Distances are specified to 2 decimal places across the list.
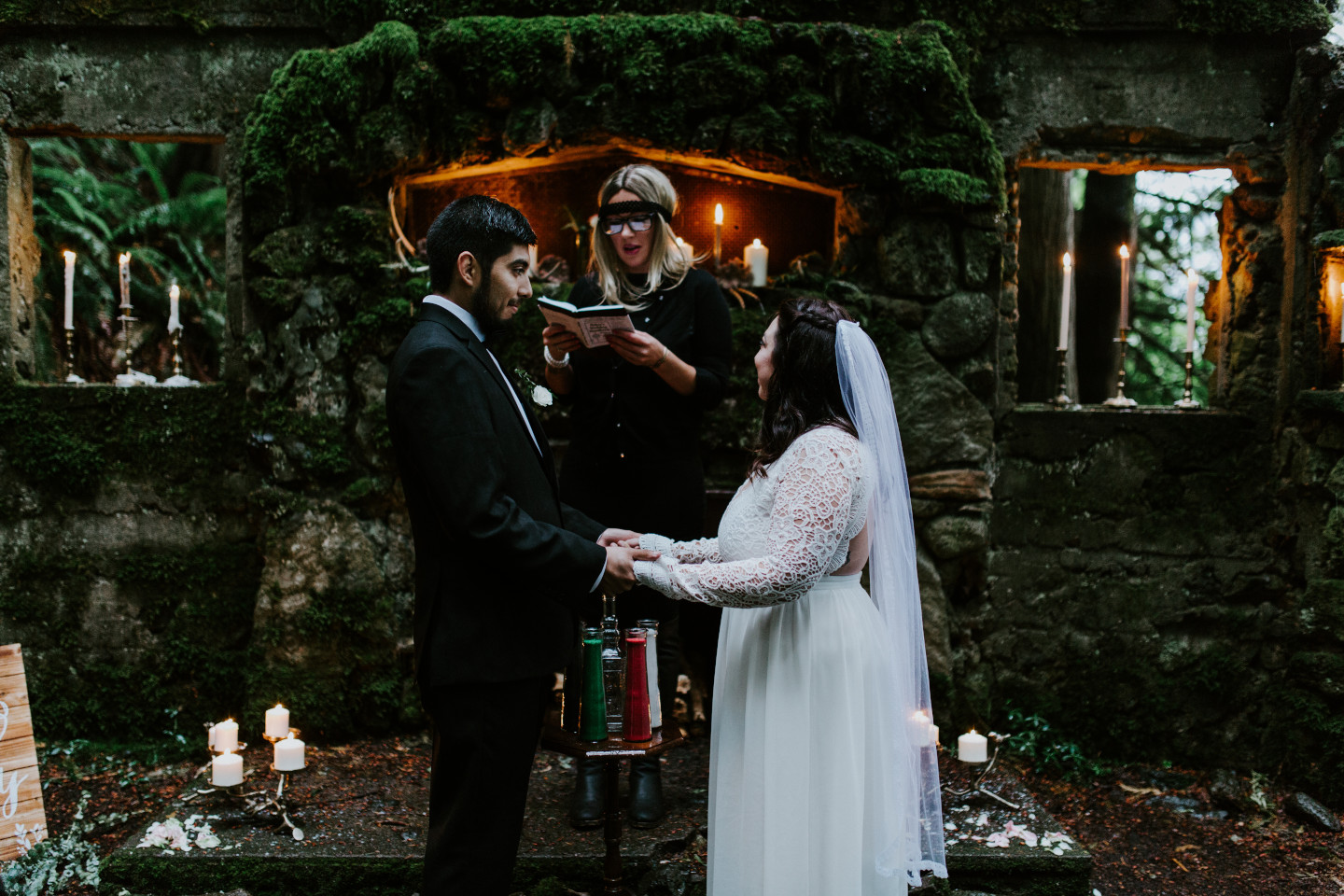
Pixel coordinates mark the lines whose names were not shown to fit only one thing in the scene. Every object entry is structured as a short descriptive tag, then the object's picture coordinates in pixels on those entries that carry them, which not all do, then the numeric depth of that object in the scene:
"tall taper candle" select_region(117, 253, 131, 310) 4.43
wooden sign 3.18
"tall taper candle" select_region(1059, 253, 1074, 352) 4.23
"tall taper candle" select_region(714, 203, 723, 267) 4.04
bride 2.16
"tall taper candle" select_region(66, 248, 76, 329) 4.32
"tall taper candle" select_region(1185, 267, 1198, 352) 4.25
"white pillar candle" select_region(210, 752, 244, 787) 3.24
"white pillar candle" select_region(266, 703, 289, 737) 3.35
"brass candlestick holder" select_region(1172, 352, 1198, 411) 4.44
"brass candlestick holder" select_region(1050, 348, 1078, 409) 4.32
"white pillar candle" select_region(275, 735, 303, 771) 3.27
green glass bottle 2.45
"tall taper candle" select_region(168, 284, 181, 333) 4.44
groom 2.10
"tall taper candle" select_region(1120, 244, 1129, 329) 4.26
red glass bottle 2.47
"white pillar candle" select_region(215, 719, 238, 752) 3.34
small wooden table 2.42
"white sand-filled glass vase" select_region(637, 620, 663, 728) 2.53
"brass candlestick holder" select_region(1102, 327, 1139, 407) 4.44
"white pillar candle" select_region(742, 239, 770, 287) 4.22
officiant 3.16
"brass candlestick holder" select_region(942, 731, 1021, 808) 3.45
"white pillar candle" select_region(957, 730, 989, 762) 3.54
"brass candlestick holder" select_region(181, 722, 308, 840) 3.22
